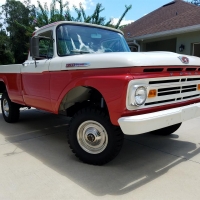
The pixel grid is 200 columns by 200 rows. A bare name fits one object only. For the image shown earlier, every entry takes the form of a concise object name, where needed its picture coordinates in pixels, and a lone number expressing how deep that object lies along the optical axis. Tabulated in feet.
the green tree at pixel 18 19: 84.19
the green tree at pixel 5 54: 81.30
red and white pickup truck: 8.32
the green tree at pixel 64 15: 51.67
